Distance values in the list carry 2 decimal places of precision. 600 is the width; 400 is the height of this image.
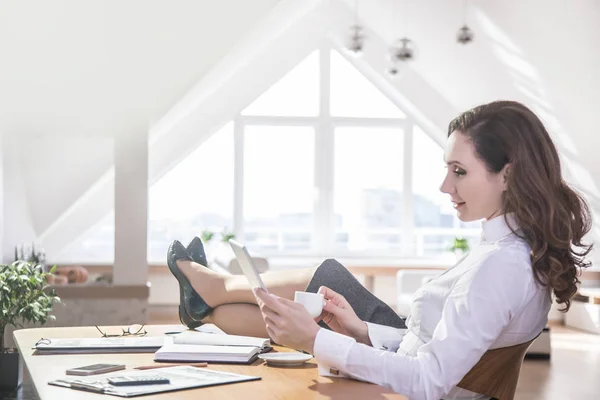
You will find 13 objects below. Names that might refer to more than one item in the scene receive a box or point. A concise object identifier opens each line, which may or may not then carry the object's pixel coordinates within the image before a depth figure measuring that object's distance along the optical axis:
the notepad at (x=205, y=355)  1.84
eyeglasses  2.28
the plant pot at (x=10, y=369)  3.78
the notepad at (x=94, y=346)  1.96
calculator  1.51
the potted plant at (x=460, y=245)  8.96
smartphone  1.65
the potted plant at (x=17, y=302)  3.67
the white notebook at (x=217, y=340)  2.00
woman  1.66
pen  1.76
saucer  1.82
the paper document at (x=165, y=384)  1.47
